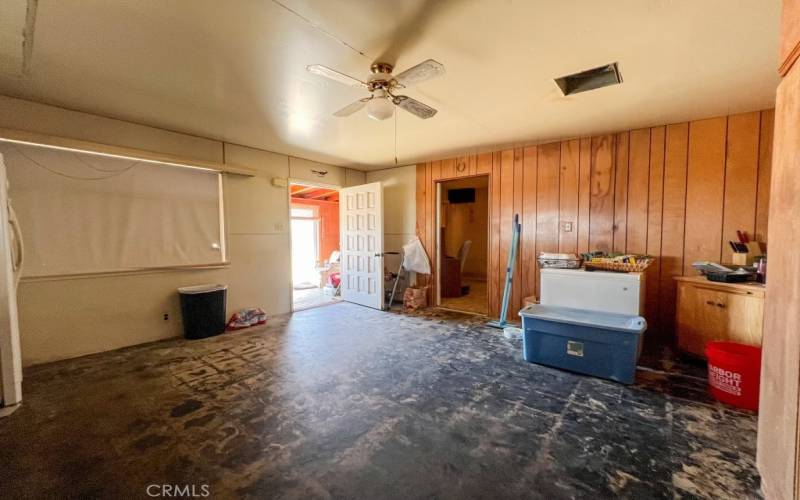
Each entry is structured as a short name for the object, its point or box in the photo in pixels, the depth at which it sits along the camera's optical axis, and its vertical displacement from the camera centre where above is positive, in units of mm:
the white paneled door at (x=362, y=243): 4918 -93
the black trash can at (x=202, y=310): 3525 -870
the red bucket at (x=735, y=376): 2100 -987
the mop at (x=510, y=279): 3788 -548
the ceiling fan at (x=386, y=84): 1813 +1016
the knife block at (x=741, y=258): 2826 -195
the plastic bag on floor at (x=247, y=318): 3957 -1093
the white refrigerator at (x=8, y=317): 2094 -562
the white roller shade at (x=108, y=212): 2811 +279
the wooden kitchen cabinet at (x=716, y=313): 2461 -659
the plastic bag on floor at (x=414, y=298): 5012 -1017
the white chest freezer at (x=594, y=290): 2812 -529
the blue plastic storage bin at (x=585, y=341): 2430 -893
